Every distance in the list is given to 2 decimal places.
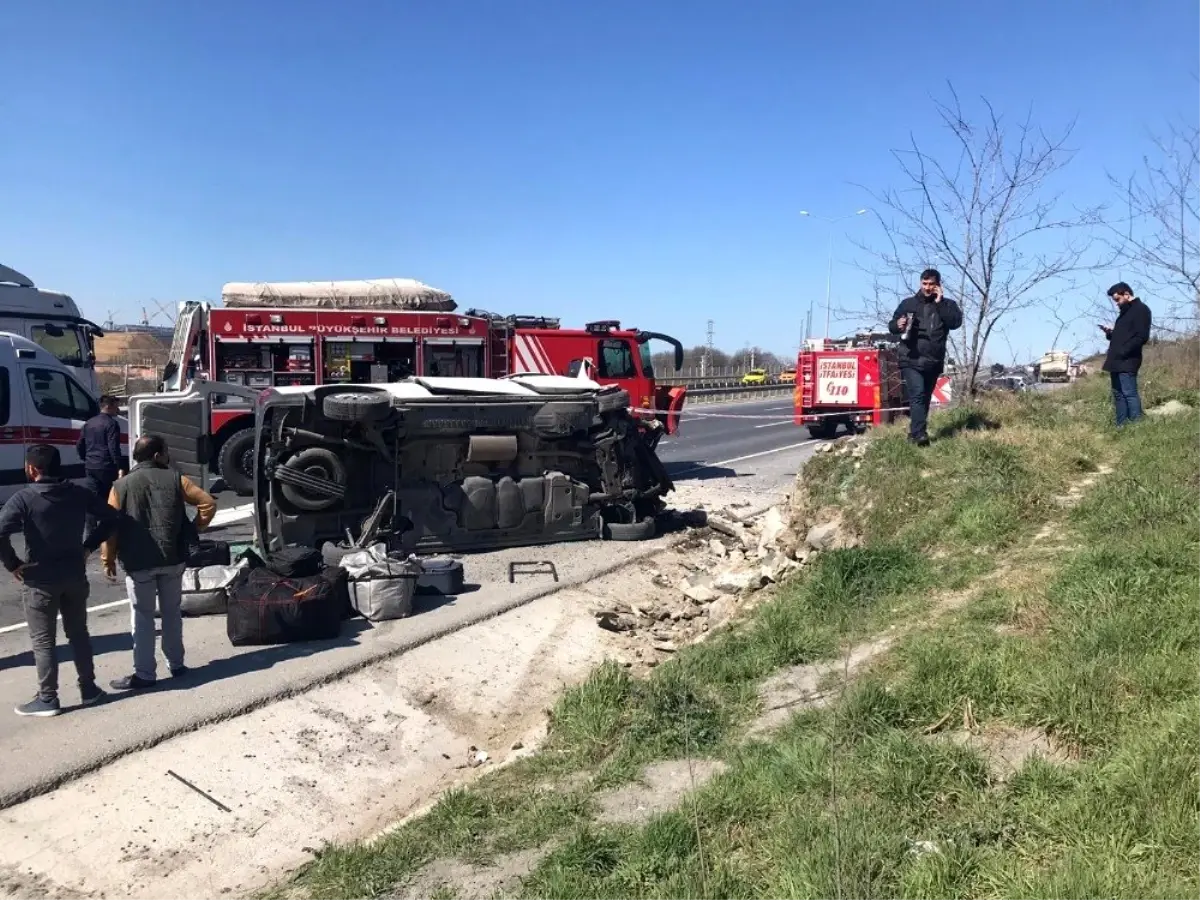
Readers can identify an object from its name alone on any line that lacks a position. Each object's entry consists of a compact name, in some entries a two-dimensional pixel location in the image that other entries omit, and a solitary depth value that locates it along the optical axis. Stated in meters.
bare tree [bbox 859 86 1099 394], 12.09
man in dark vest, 6.47
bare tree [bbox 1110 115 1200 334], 12.66
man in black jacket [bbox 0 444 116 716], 5.96
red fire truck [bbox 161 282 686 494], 15.46
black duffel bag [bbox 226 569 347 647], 7.41
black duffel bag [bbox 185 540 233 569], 9.70
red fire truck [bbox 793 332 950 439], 22.09
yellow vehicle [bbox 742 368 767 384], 59.25
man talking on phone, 9.12
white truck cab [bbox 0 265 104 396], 17.00
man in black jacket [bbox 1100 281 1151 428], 9.79
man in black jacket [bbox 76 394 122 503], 10.97
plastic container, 9.09
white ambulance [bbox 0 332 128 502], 12.07
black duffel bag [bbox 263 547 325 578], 8.05
